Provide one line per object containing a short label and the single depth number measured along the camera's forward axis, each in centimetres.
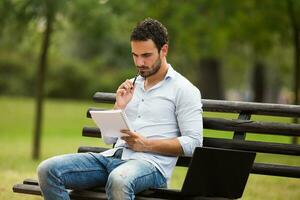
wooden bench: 541
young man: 518
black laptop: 499
